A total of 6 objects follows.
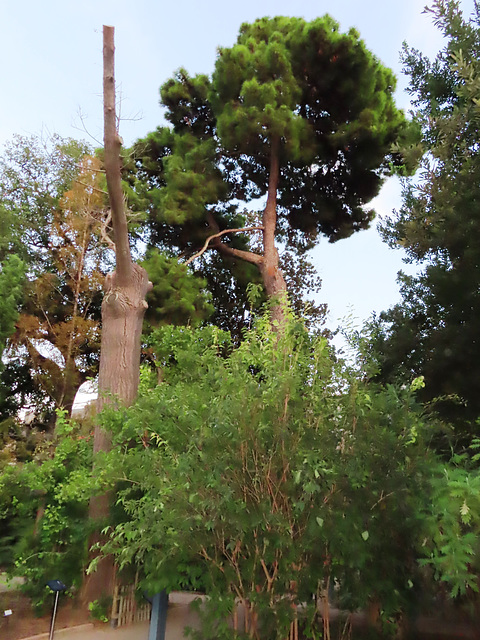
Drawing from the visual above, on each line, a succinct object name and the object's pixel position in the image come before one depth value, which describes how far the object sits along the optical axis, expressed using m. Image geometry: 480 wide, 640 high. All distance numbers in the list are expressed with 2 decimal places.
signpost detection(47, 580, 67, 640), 4.84
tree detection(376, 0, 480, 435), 4.51
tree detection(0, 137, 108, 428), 12.14
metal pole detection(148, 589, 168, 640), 4.54
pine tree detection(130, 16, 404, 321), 9.31
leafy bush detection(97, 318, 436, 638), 3.17
